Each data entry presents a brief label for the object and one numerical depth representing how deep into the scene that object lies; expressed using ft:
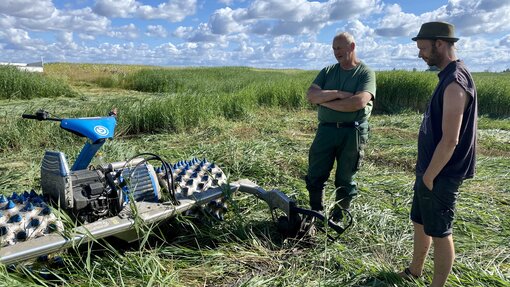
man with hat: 7.23
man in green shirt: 11.16
